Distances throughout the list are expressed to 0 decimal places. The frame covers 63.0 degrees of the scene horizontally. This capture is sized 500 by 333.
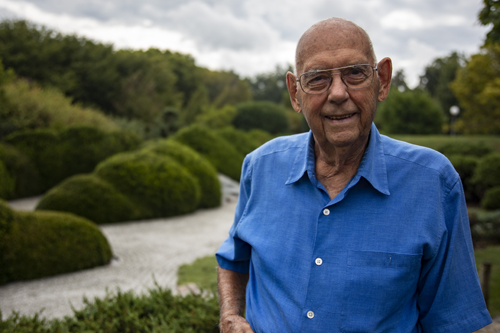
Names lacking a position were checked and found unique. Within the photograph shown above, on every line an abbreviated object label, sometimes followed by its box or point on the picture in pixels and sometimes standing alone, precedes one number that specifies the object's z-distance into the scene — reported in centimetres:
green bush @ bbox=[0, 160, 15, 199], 1031
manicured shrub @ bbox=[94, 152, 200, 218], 1028
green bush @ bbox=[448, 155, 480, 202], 1298
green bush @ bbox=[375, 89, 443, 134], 2855
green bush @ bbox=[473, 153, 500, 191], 1152
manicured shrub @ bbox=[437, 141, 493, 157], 1483
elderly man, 135
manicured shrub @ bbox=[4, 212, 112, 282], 573
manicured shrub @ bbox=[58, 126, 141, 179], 1267
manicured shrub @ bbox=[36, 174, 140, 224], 880
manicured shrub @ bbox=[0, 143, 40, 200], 1102
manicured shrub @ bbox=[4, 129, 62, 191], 1207
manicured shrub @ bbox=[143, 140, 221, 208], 1226
